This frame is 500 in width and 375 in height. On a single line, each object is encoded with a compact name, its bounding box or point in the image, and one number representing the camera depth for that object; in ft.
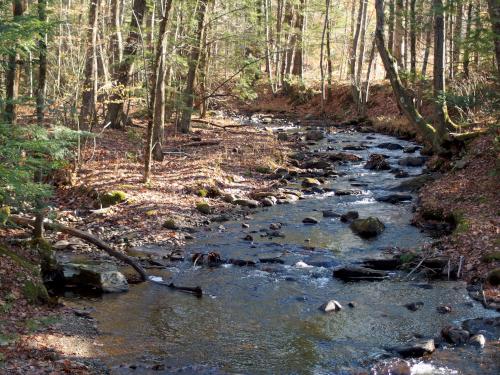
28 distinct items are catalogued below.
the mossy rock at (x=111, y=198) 45.27
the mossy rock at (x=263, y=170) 62.28
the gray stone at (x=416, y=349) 23.68
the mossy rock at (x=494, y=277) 30.45
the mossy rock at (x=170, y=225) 42.14
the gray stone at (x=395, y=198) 51.78
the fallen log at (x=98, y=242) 31.99
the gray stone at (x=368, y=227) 42.19
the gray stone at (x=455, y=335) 24.89
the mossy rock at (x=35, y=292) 26.05
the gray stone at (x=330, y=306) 28.82
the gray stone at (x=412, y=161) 64.57
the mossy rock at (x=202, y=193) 50.06
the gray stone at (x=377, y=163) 65.62
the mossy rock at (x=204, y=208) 46.65
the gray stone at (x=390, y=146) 76.18
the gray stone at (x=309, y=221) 45.50
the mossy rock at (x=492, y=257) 32.27
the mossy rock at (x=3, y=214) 23.95
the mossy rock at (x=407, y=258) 35.37
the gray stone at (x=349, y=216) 46.06
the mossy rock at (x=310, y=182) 58.54
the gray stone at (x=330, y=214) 47.49
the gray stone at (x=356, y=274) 33.86
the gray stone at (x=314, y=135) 88.74
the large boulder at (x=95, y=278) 30.48
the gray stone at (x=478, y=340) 24.42
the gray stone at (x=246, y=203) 50.08
